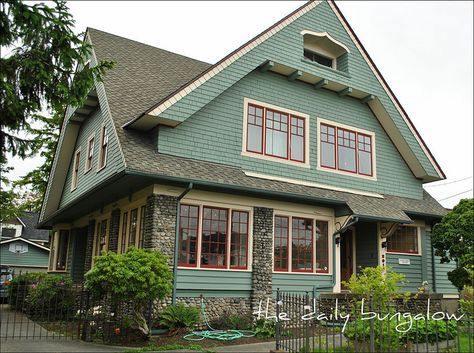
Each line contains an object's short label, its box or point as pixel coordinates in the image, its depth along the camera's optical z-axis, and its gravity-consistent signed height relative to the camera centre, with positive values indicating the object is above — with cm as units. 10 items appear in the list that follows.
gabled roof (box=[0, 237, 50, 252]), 3975 +245
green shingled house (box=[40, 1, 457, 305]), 1368 +367
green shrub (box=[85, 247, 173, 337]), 1069 -6
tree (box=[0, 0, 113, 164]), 923 +394
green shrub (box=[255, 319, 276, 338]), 1273 -122
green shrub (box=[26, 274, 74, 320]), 1505 -61
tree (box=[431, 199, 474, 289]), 1591 +160
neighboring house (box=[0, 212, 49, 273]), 4009 +211
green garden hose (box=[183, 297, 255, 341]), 1191 -134
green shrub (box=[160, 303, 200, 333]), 1210 -97
